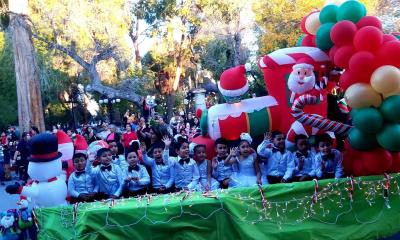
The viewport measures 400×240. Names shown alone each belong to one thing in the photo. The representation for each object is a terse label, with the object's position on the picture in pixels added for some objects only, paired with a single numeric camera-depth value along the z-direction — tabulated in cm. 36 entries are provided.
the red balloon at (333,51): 623
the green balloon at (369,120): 550
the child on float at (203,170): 622
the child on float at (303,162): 597
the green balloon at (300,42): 783
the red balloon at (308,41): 738
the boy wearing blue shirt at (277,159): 622
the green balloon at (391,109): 536
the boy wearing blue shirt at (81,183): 623
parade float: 474
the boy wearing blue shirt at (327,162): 589
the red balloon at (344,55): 582
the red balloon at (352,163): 579
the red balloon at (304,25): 740
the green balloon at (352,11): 599
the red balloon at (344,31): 582
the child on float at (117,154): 669
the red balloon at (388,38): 579
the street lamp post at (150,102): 2086
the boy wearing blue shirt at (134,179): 620
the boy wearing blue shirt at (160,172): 643
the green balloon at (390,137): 538
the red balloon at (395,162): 584
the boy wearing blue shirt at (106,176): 628
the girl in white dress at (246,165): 618
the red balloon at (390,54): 549
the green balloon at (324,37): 639
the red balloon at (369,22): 587
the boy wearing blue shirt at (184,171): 637
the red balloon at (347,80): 576
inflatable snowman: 593
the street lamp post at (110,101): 2622
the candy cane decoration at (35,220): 507
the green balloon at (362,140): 573
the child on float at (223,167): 626
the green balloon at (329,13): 640
